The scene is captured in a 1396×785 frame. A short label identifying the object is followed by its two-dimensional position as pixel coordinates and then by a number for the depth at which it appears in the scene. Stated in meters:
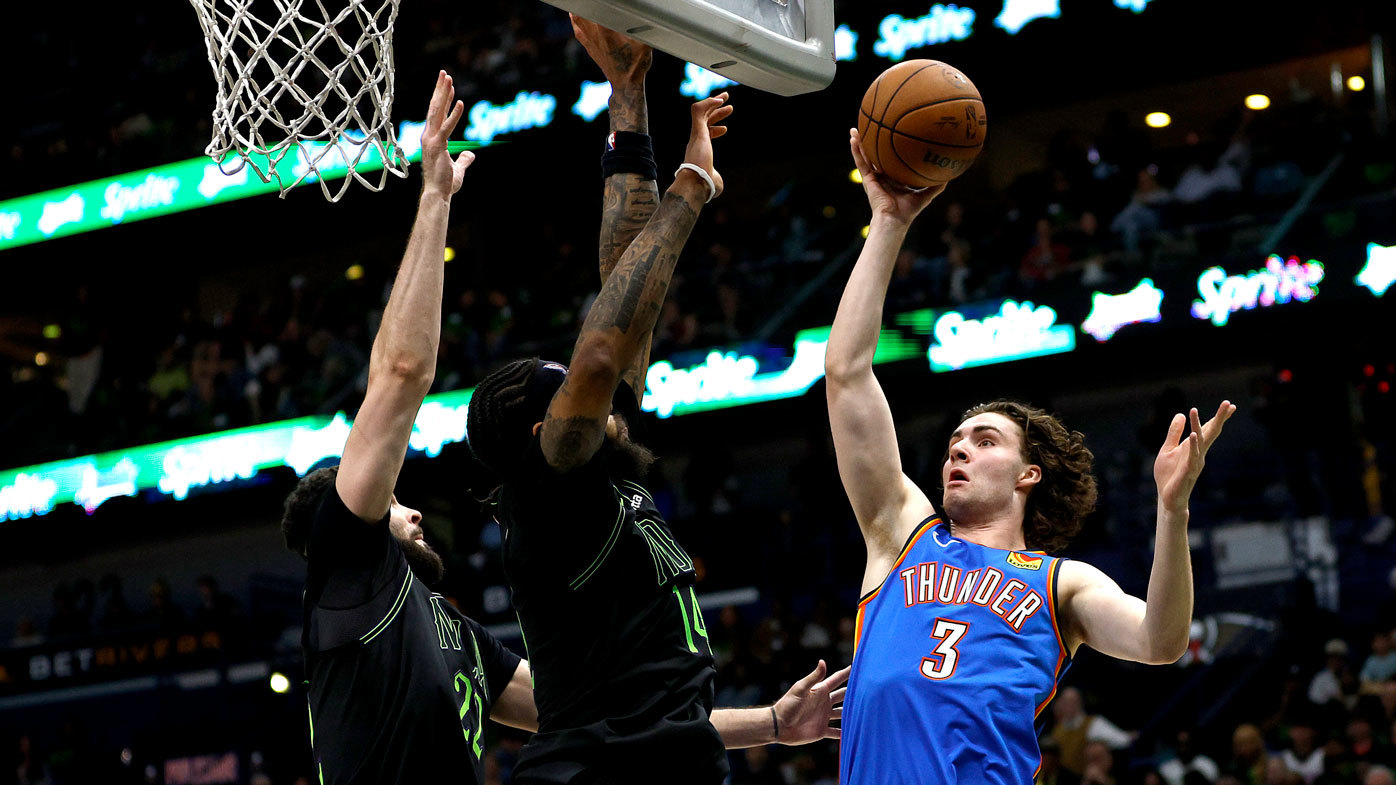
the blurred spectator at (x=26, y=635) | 16.44
